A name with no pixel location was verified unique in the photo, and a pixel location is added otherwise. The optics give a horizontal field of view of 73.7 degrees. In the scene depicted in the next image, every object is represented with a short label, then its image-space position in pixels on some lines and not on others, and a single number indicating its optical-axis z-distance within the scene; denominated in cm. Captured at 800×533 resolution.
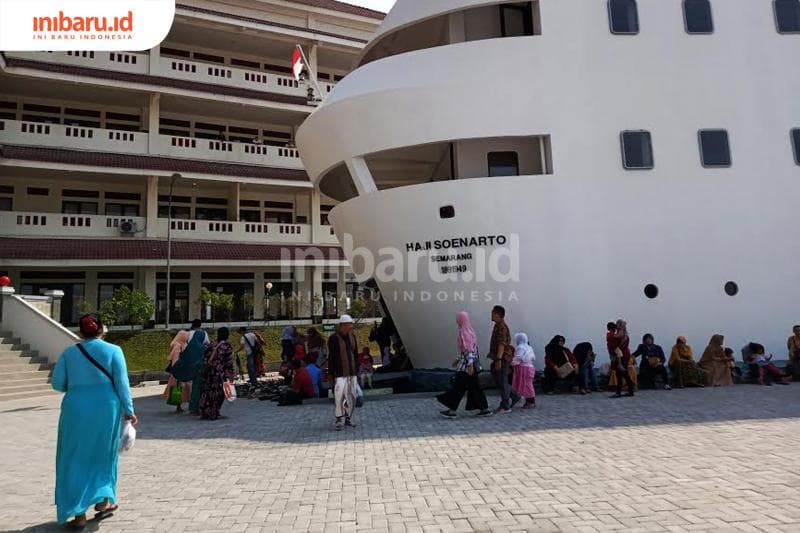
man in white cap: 783
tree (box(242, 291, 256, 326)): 2314
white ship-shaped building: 1053
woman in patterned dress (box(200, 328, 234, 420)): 912
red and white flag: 1649
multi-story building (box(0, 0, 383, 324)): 2250
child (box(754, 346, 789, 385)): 1056
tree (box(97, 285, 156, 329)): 2038
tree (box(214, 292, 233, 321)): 2258
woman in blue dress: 402
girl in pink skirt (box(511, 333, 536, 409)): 887
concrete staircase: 1300
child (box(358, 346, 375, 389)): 1152
